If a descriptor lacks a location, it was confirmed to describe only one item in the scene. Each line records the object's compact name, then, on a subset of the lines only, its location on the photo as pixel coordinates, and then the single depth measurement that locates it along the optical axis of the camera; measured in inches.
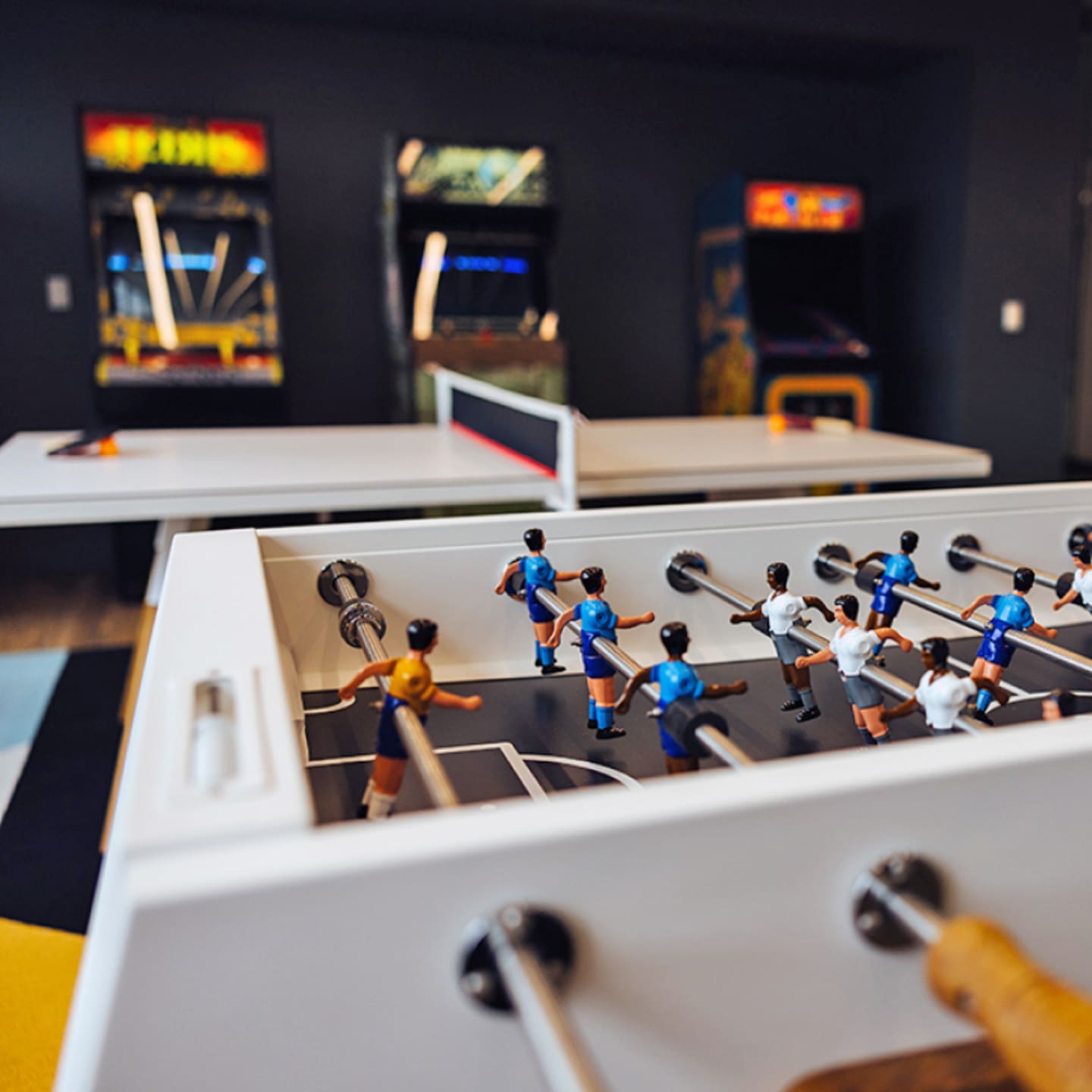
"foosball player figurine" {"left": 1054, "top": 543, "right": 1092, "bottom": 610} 44.5
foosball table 18.9
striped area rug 52.0
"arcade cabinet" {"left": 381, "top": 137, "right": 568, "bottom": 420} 169.0
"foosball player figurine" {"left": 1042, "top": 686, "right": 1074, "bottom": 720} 33.3
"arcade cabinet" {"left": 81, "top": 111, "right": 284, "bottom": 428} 155.3
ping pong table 85.3
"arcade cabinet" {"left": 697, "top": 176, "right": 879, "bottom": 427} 186.1
